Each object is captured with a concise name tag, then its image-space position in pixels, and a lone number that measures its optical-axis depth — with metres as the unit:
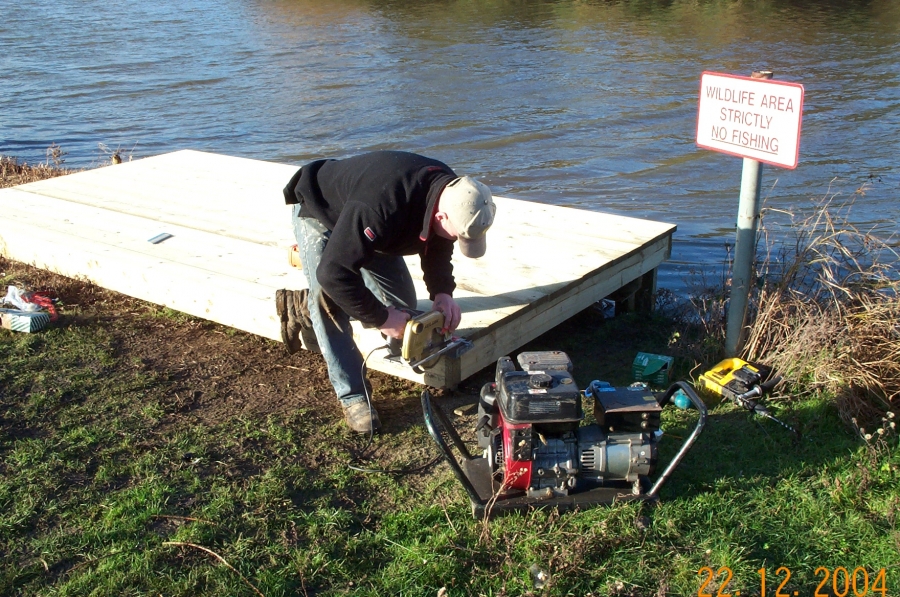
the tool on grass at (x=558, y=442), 3.40
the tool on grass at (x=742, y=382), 4.39
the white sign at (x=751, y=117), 4.02
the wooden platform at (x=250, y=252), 4.91
